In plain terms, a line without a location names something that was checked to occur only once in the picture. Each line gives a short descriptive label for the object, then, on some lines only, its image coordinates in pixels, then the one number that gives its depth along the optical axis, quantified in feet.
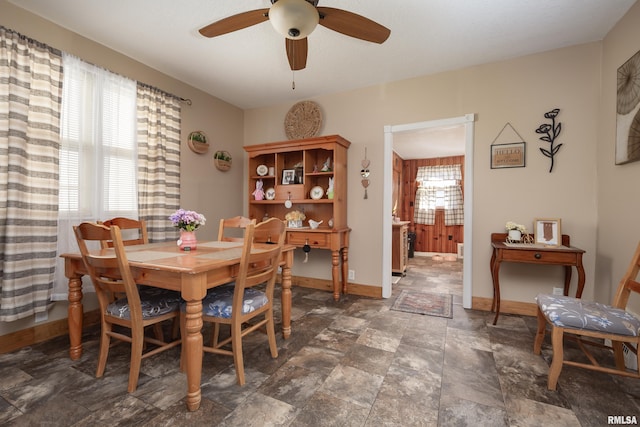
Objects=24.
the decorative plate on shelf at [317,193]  11.68
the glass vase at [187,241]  6.81
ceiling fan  4.79
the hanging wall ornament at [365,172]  11.36
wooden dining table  4.74
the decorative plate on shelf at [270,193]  12.63
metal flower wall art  8.71
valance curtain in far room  21.97
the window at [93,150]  7.75
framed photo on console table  8.43
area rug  9.62
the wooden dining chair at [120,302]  5.01
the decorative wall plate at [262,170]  12.71
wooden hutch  10.87
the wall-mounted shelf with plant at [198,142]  11.11
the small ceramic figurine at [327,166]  11.41
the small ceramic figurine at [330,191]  11.32
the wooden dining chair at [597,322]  5.05
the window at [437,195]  22.35
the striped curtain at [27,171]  6.62
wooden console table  7.47
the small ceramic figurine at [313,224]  11.59
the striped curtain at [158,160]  9.46
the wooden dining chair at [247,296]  5.37
